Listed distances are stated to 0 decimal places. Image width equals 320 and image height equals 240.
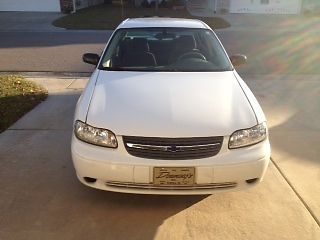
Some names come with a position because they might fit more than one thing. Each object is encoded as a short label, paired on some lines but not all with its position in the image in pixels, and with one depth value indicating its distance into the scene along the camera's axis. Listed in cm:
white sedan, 227
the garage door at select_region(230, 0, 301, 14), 1906
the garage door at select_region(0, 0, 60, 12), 1888
